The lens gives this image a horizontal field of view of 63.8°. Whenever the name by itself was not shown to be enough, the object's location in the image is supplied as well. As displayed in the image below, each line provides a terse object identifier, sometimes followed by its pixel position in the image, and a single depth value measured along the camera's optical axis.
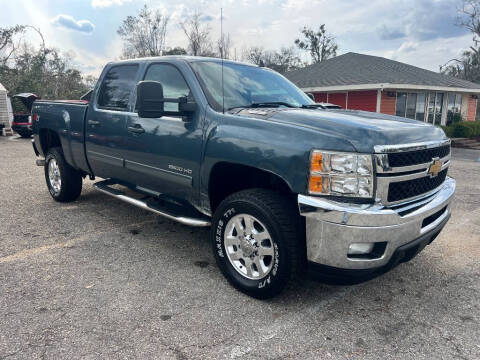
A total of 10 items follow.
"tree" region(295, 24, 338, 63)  47.41
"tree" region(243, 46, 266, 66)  41.54
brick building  18.81
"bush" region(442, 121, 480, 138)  19.12
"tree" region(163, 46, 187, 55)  35.31
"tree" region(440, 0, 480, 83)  46.22
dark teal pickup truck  2.58
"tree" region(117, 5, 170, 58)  36.88
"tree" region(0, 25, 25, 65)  32.22
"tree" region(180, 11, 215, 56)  24.73
